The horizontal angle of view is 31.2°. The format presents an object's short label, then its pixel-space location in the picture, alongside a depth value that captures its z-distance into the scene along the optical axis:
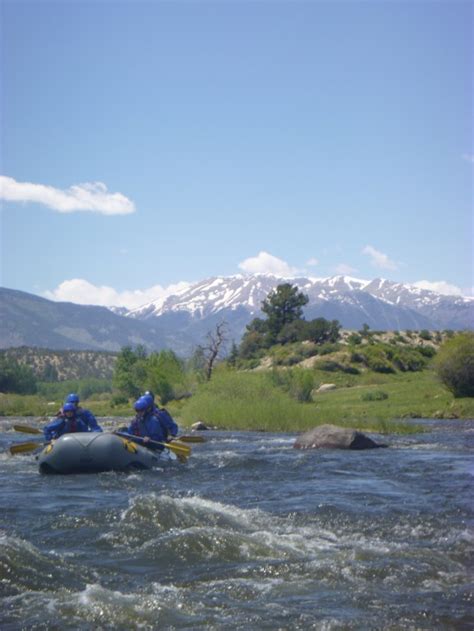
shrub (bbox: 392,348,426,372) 68.06
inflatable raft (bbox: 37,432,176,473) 18.70
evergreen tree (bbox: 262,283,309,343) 96.31
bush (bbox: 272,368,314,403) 49.00
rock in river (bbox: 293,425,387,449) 24.80
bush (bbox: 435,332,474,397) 42.88
